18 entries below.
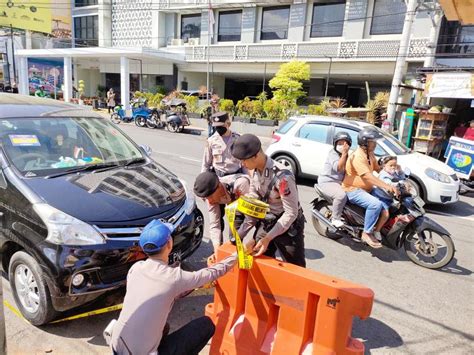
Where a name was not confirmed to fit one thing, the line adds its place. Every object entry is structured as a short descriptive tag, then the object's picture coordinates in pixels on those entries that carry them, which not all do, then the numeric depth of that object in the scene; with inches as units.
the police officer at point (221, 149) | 169.5
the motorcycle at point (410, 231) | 176.1
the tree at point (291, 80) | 794.2
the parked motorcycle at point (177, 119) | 679.7
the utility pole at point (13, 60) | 1371.4
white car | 269.3
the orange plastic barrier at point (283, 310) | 93.7
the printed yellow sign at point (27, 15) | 1049.5
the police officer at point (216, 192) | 113.0
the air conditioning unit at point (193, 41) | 1090.7
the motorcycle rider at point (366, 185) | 179.6
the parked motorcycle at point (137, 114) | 730.8
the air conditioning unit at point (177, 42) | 1131.3
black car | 112.0
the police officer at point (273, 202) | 108.0
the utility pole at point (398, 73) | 539.5
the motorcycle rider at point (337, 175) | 190.2
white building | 811.4
